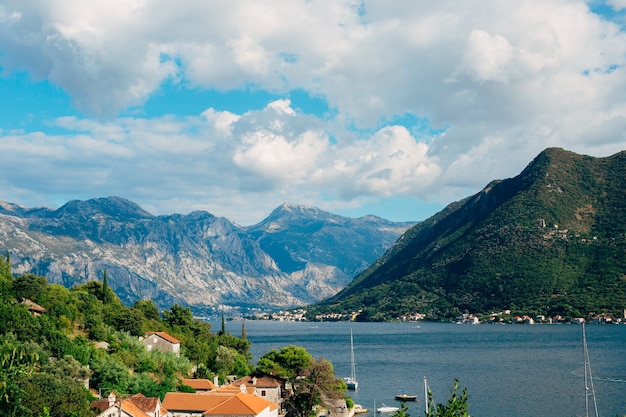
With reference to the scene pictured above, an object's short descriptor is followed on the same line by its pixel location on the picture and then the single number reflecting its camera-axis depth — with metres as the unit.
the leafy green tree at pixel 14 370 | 52.81
